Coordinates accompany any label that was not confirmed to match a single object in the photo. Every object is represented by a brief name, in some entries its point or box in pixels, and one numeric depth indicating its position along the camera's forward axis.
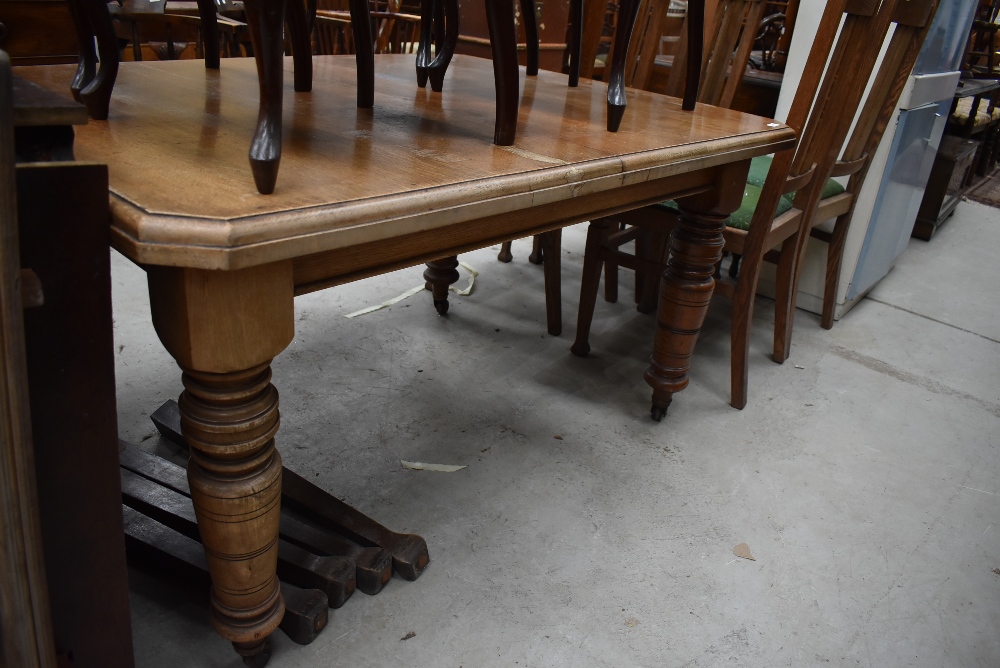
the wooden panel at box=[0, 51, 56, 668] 0.58
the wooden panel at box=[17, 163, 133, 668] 0.71
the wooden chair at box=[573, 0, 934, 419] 1.76
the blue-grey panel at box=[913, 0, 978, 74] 2.41
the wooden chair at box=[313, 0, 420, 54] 3.18
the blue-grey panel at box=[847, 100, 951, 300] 2.53
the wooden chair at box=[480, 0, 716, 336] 2.18
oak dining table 0.76
